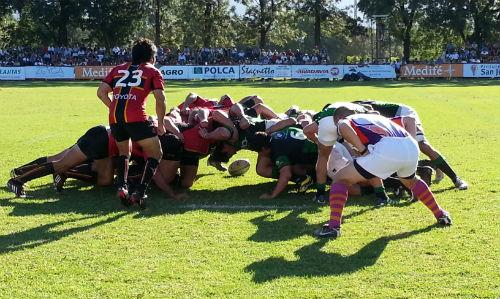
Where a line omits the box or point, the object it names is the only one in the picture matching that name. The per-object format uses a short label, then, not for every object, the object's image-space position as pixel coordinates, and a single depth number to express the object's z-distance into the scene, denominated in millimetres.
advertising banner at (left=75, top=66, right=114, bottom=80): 40375
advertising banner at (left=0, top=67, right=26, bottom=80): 39562
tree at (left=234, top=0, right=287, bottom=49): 56562
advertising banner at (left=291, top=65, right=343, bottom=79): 40438
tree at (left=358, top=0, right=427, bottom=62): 52500
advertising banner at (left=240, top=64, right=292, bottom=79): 40906
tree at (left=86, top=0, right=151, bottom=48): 53012
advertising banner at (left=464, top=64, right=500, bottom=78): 40000
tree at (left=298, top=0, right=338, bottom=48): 56250
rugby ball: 9195
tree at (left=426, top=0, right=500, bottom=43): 50719
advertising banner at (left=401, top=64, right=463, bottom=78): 40406
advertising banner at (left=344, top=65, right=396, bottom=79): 39938
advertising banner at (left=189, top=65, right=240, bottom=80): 40688
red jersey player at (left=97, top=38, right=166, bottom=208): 6855
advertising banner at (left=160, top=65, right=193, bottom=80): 40875
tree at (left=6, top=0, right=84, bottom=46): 52125
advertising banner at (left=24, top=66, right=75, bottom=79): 40031
